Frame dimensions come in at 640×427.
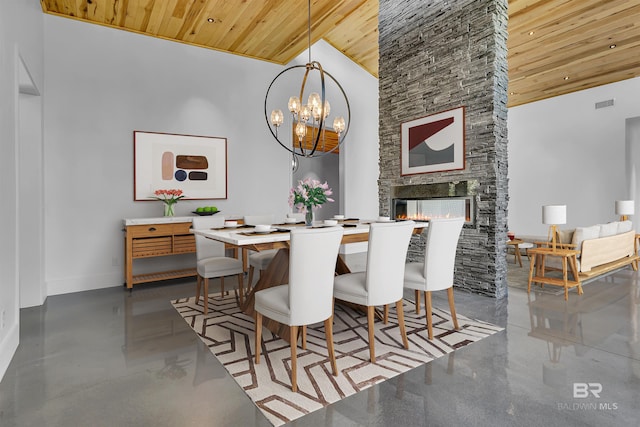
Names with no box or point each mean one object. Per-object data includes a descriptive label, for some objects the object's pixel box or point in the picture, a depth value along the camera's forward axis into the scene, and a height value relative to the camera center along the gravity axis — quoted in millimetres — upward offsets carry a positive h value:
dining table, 2262 -207
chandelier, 3236 +988
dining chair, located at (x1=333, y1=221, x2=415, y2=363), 2227 -423
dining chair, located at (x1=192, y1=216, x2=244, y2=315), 3170 -472
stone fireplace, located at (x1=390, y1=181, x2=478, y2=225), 3986 +131
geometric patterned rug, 1832 -964
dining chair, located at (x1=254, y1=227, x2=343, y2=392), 1894 -432
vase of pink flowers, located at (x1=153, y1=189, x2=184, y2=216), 4445 +190
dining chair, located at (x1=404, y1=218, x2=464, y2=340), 2535 -390
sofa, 3924 -427
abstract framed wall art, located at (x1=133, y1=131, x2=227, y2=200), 4480 +660
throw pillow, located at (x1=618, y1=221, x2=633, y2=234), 4702 -214
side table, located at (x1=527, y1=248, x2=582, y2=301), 3656 -619
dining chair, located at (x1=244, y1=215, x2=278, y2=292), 3594 -473
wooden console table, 4031 -357
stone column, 3717 +1432
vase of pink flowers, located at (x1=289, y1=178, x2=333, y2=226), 2912 +144
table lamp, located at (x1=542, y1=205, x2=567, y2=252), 3771 -52
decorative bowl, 4623 -12
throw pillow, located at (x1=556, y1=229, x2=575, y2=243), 4254 -308
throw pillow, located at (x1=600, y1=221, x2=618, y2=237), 4312 -236
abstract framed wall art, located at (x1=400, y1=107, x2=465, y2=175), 4082 +883
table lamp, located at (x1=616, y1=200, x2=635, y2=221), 5281 +64
